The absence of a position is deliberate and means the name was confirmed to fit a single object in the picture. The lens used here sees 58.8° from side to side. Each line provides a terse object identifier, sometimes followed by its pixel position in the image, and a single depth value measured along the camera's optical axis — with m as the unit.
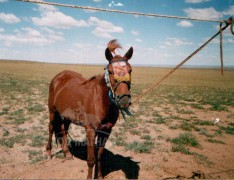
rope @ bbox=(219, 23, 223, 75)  3.80
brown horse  3.73
